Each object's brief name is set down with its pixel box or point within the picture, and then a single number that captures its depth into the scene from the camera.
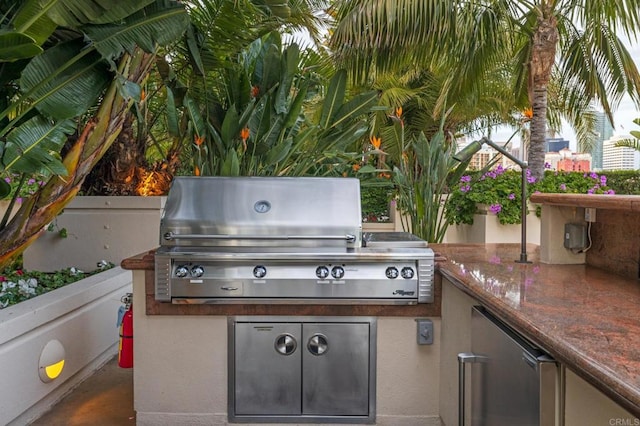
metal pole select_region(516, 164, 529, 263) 2.60
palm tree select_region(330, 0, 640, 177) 4.86
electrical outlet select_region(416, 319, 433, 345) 2.67
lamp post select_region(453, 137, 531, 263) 2.62
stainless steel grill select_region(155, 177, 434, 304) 2.54
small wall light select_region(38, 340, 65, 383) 2.89
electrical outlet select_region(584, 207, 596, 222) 2.46
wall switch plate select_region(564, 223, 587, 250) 2.50
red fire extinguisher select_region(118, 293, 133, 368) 2.88
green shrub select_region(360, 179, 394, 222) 7.76
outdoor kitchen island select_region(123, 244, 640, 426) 2.53
